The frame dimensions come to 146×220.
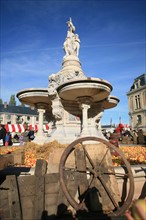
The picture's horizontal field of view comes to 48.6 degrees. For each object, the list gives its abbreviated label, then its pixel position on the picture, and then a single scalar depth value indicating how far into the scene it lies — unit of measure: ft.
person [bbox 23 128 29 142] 50.38
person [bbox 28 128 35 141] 51.44
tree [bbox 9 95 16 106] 261.59
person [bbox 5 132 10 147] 44.19
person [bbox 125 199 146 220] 2.28
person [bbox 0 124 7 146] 39.91
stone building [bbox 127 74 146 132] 173.37
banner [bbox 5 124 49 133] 74.23
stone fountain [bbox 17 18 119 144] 25.14
